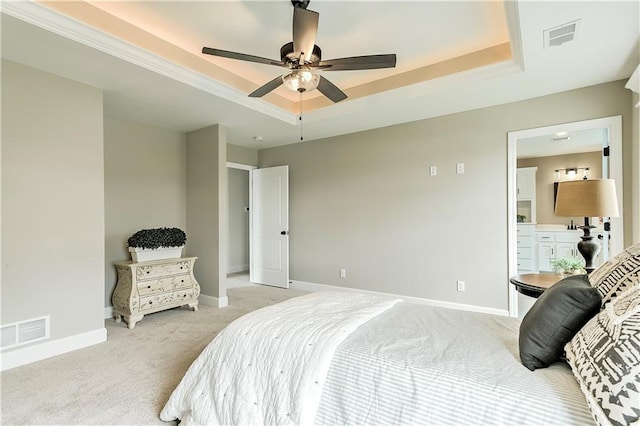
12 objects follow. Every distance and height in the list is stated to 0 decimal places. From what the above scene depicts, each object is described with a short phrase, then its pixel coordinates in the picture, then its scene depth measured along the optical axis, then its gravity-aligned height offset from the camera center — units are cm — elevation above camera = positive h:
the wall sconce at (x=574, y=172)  583 +71
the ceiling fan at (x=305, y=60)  203 +105
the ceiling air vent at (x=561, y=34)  210 +121
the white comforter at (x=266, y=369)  136 -72
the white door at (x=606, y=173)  308 +36
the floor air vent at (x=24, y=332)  250 -95
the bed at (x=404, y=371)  95 -59
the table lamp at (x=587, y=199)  226 +8
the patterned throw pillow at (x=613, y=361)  82 -44
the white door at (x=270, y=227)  530 -25
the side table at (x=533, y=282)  239 -57
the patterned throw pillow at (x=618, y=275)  116 -25
